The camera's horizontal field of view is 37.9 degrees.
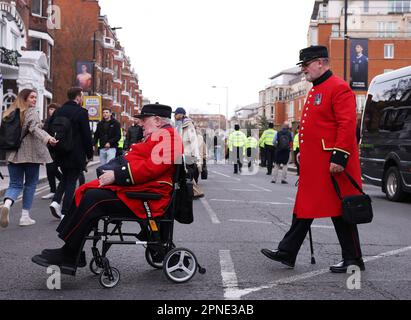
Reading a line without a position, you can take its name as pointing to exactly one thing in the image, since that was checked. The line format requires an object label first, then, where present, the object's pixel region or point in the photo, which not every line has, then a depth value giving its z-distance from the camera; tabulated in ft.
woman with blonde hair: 27.25
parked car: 41.86
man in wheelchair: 15.93
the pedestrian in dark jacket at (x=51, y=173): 37.74
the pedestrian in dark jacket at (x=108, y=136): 46.26
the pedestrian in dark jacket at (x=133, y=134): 51.60
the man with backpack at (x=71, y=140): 27.32
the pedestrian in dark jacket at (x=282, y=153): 61.82
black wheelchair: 16.29
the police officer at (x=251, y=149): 89.92
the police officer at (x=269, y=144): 75.25
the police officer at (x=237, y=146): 79.61
